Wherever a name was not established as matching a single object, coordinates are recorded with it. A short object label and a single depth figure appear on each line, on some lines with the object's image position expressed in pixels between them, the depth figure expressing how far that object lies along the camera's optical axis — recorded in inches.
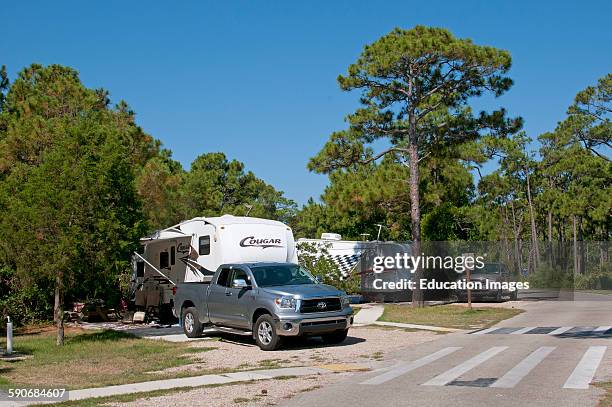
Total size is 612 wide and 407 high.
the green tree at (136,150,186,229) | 1084.5
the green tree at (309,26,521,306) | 1055.6
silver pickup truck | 600.7
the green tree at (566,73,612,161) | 1880.9
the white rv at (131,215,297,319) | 804.0
